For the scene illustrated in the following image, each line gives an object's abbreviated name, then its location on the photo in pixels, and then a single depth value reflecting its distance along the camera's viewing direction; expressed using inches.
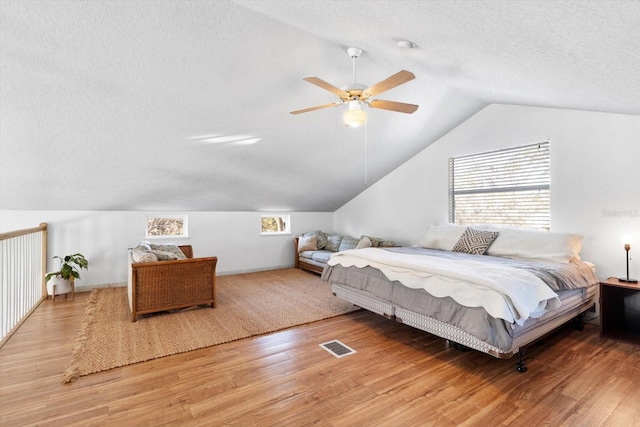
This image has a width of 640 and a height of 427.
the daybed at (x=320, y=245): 226.2
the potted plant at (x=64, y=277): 173.3
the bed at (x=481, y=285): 90.7
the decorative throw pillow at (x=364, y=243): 222.8
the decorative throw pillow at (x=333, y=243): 251.8
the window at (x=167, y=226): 219.6
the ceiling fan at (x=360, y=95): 100.0
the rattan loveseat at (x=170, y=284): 141.9
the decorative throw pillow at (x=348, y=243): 239.4
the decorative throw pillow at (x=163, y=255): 152.5
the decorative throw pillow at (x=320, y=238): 259.4
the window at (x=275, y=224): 265.1
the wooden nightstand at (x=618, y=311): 122.1
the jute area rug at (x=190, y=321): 109.3
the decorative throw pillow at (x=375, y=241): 224.1
